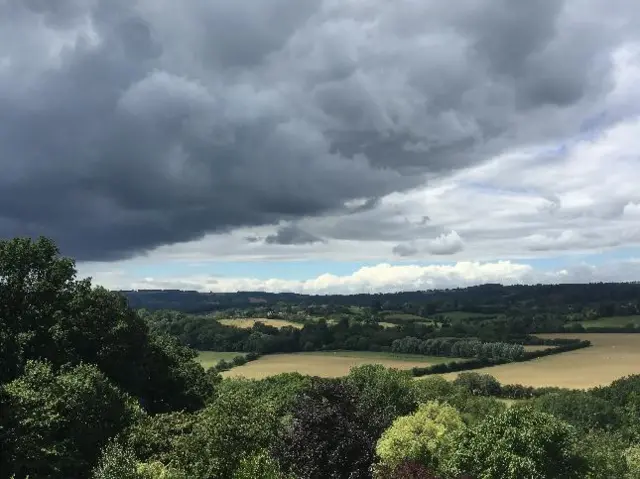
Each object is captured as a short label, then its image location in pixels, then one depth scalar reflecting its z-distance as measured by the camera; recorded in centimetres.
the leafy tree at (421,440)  4253
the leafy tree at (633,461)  4944
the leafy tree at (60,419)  3972
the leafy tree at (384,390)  5928
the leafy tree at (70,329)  5319
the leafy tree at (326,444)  3984
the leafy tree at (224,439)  3831
